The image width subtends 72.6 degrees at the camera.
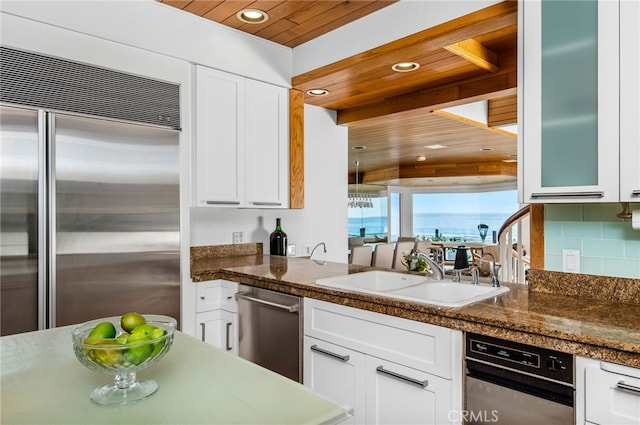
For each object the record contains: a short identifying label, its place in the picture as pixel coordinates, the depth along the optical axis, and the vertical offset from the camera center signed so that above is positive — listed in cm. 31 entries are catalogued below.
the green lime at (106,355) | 86 -28
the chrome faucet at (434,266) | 225 -29
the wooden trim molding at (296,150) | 317 +45
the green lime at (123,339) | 87 -26
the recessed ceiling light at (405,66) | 269 +90
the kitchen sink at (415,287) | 187 -39
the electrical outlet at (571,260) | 190 -23
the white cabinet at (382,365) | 165 -66
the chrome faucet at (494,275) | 208 -31
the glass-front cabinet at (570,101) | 157 +42
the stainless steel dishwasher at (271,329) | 225 -65
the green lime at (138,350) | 86 -28
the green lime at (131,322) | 99 -25
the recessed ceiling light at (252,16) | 250 +115
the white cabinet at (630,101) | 151 +38
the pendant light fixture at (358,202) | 902 +18
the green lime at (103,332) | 91 -25
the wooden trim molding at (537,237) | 201 -13
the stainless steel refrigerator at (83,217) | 194 -3
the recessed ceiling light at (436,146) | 579 +86
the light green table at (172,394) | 84 -39
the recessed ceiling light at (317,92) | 325 +90
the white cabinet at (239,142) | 268 +45
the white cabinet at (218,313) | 262 -62
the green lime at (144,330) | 90 -25
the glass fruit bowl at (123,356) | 86 -29
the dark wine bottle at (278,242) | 337 -24
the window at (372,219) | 1132 -23
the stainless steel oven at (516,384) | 138 -59
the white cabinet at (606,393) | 126 -55
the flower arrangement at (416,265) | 294 -40
